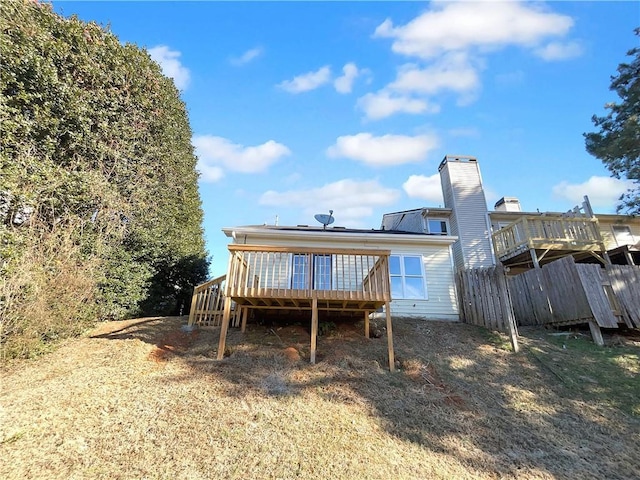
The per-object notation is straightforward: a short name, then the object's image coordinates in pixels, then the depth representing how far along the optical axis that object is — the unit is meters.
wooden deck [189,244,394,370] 6.77
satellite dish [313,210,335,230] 12.77
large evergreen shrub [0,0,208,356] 7.12
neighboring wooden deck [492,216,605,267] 12.16
